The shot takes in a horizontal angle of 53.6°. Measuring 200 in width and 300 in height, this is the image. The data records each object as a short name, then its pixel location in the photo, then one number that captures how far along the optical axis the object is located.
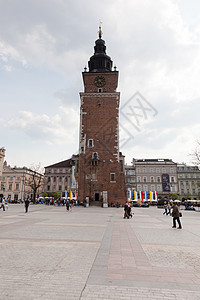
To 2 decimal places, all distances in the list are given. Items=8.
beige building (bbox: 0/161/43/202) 72.25
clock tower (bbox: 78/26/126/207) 40.09
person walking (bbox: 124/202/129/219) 17.62
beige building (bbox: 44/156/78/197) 72.44
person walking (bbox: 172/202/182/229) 12.25
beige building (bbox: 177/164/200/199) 73.61
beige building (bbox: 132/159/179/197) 72.31
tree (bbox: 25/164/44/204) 77.15
